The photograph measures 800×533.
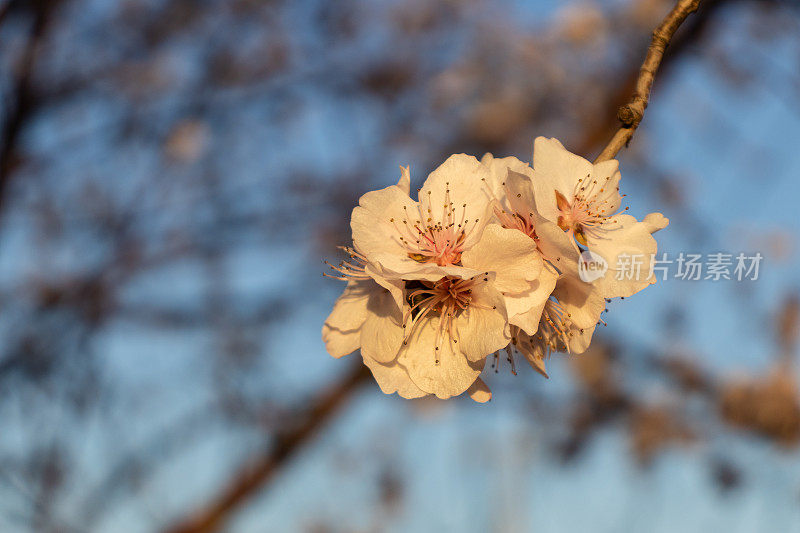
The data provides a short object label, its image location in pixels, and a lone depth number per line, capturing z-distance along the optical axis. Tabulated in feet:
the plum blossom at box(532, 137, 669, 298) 1.75
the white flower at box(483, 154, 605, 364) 1.73
